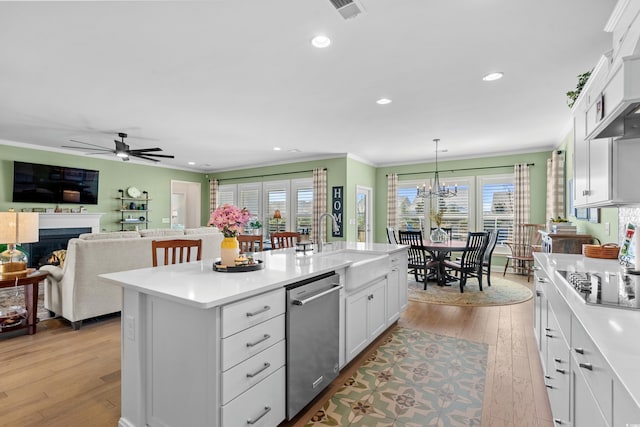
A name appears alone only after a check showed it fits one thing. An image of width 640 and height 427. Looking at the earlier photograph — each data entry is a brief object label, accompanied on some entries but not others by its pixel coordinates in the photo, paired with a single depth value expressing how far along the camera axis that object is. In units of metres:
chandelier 5.75
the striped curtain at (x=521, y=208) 6.39
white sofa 3.38
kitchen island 1.43
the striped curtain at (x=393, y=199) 7.91
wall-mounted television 5.92
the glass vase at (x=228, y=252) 2.12
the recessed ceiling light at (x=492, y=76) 3.07
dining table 5.04
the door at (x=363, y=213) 7.55
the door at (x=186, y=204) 9.54
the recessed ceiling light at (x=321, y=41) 2.48
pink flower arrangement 2.13
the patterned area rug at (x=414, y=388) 1.97
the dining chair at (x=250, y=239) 3.83
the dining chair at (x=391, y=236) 5.64
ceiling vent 2.04
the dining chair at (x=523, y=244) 6.16
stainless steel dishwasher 1.83
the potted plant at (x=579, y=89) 2.40
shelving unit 7.43
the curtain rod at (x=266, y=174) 7.79
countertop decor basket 2.56
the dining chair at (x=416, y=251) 5.16
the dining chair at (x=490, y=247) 5.30
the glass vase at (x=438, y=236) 5.81
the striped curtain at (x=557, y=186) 5.54
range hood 1.30
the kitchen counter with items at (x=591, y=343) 0.83
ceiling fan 4.87
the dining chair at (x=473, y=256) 5.00
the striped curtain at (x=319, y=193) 7.25
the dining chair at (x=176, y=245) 2.78
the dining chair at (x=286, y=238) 4.29
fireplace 5.90
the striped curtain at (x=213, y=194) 9.25
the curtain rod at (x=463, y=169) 6.66
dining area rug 4.51
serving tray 2.04
